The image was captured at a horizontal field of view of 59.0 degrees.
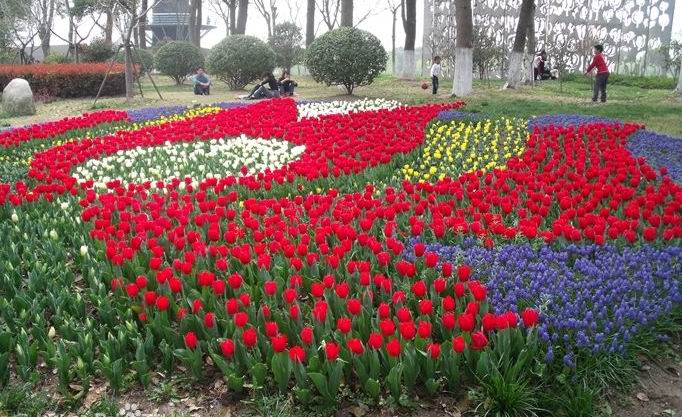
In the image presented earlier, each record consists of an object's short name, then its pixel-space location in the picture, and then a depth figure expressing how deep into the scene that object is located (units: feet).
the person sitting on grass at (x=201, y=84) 73.16
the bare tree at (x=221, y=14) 182.80
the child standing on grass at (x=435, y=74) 64.54
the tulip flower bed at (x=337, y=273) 10.36
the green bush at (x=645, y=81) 85.40
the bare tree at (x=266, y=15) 154.41
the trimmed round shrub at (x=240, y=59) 78.12
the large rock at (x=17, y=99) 55.98
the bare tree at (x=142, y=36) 122.64
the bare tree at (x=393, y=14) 155.53
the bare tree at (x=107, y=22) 112.47
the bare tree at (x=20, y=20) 107.55
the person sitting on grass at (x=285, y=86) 68.08
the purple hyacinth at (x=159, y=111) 46.19
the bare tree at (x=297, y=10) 183.11
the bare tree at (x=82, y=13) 112.87
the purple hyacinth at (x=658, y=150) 24.24
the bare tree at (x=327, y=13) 152.93
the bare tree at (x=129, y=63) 61.16
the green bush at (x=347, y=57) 62.75
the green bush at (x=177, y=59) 91.66
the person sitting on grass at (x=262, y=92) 64.59
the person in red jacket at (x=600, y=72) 55.83
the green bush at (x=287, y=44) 113.40
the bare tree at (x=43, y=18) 111.83
